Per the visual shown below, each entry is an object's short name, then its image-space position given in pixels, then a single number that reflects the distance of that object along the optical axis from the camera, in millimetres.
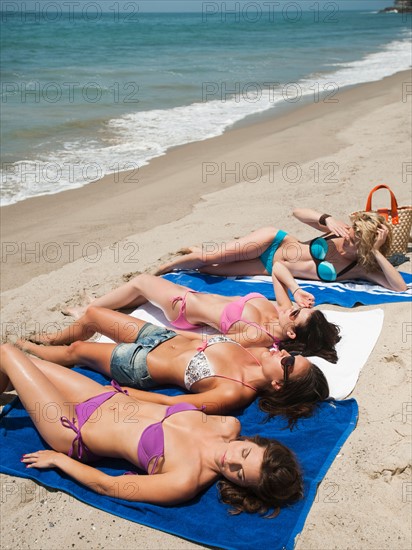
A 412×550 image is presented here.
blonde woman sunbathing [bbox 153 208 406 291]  5883
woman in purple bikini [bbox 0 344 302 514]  3436
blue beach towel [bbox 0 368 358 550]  3391
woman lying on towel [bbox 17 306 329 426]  4164
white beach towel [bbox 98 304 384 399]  4648
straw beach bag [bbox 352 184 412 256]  6281
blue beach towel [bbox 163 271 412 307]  5830
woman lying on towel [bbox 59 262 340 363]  4754
